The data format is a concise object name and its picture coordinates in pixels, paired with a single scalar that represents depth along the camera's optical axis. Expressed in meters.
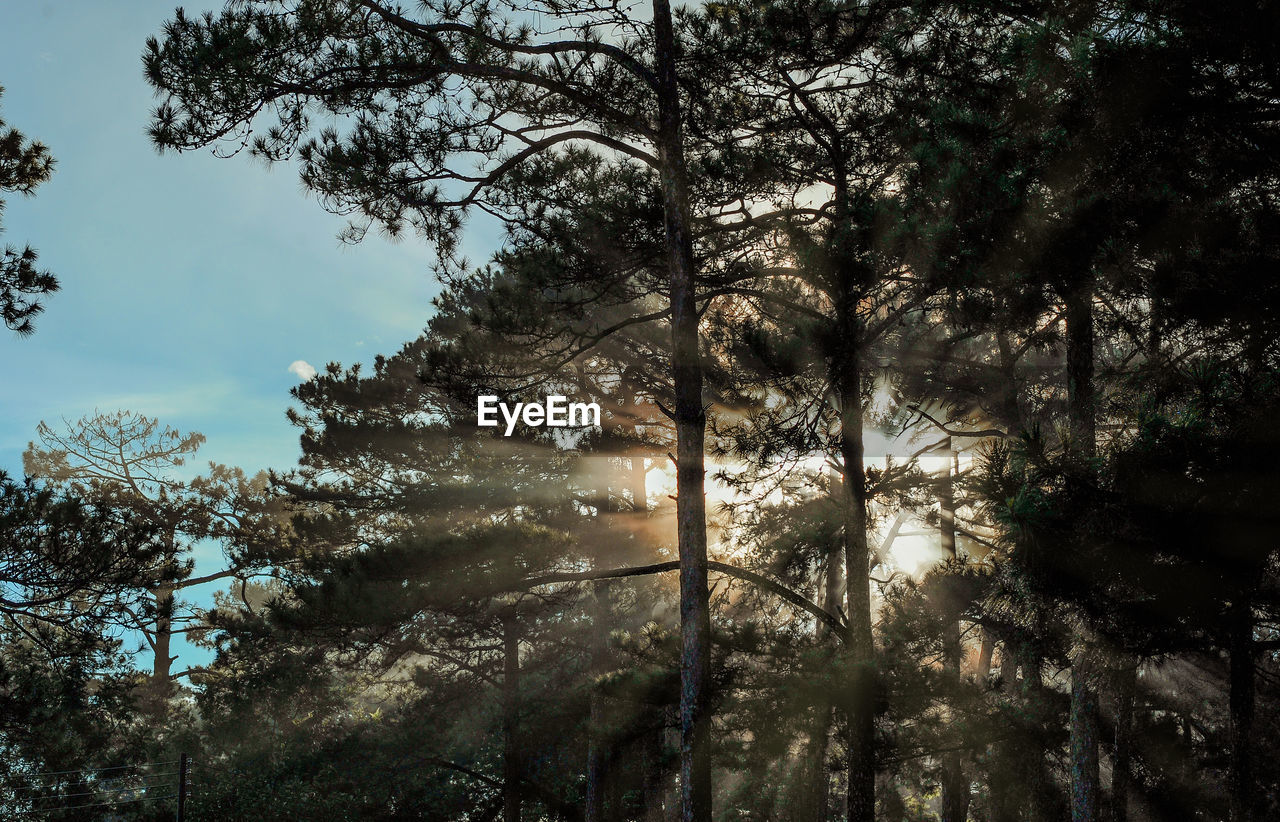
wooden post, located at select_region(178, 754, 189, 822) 10.80
